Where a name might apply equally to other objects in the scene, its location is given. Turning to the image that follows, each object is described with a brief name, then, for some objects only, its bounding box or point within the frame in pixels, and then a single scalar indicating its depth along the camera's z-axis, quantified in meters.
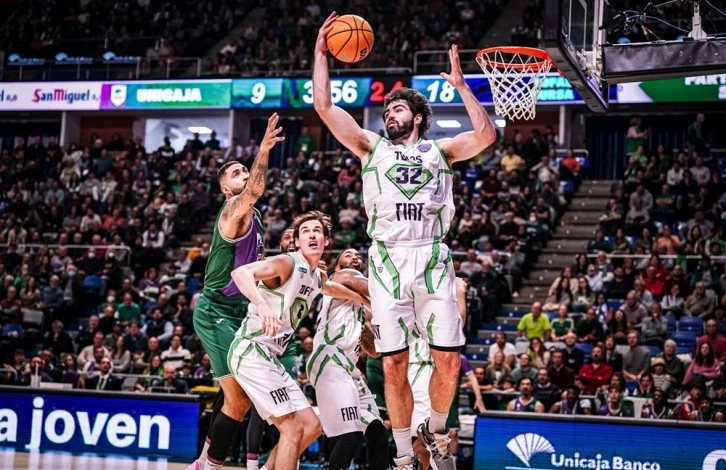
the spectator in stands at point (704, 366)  14.79
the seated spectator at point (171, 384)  16.11
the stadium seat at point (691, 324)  16.72
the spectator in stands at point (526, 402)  14.08
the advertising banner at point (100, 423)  13.85
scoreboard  26.27
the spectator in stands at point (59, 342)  19.36
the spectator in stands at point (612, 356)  15.29
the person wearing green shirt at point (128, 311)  19.56
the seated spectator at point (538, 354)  15.50
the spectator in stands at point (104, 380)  16.83
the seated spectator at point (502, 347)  15.94
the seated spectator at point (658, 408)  13.69
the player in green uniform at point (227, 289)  7.97
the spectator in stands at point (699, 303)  16.83
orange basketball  7.89
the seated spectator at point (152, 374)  16.86
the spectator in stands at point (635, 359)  15.41
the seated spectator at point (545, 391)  14.43
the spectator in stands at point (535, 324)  16.58
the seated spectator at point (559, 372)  14.80
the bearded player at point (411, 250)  7.01
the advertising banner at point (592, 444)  11.95
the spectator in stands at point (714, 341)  15.21
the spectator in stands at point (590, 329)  16.25
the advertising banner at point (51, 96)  29.78
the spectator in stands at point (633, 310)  16.66
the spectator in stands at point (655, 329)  16.36
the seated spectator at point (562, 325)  16.34
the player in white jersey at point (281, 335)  7.41
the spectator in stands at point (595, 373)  14.92
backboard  9.30
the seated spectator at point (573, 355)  15.45
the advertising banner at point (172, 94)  28.66
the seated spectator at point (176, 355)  17.28
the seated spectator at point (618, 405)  13.98
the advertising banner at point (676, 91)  23.53
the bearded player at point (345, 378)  7.90
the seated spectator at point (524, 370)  15.10
